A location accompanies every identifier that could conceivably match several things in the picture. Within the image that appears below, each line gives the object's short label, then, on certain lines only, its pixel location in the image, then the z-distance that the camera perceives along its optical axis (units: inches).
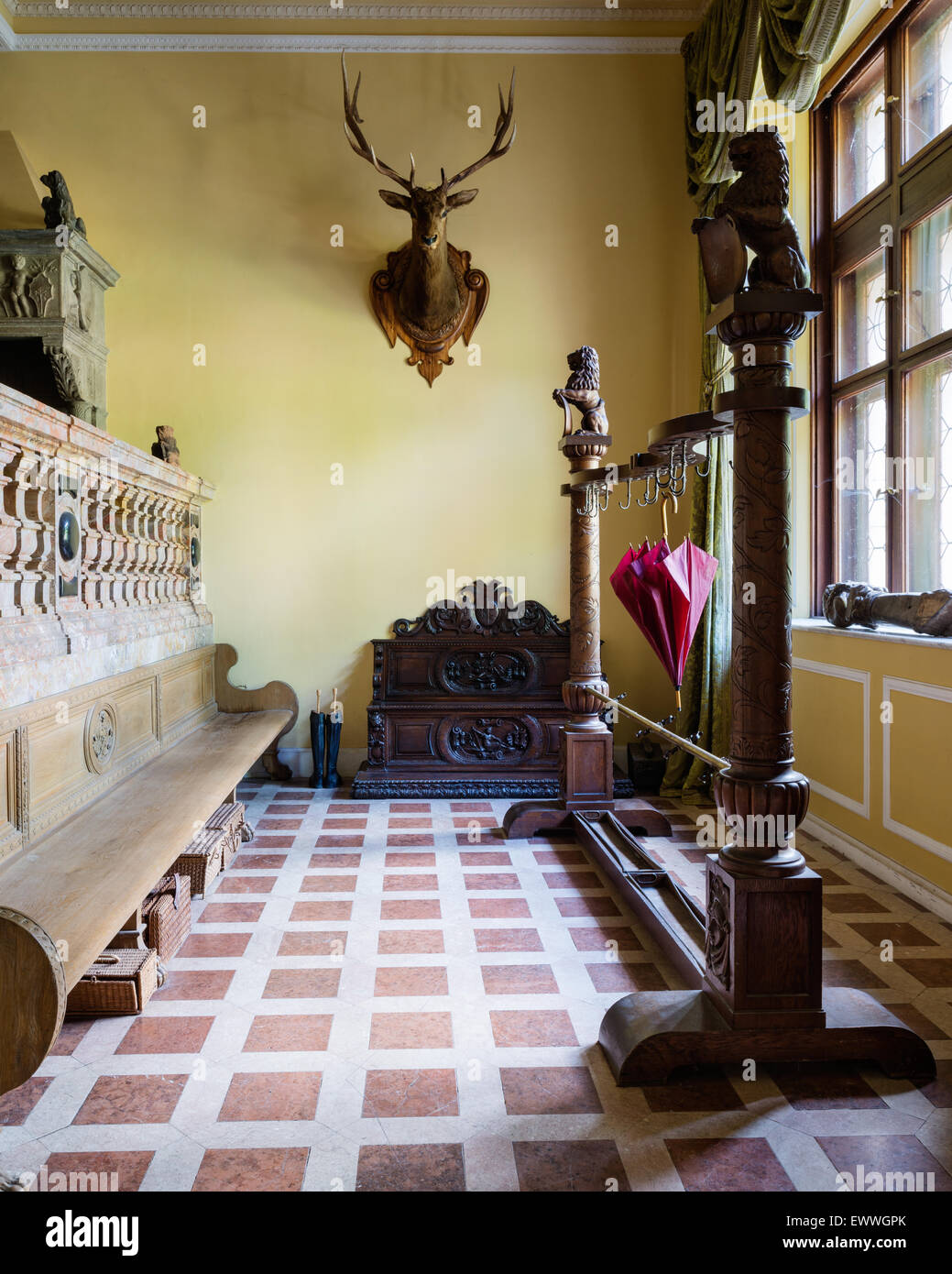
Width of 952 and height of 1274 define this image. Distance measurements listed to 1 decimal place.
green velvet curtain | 176.2
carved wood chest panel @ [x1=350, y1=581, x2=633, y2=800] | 204.4
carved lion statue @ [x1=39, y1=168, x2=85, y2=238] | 195.0
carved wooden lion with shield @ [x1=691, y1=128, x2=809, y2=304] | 84.7
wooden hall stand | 84.4
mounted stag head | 193.3
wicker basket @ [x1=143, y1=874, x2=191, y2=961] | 110.3
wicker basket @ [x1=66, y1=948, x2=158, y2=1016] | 98.0
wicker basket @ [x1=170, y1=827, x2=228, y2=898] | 135.1
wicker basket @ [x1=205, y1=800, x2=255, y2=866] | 154.6
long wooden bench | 65.2
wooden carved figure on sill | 132.6
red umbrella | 115.5
